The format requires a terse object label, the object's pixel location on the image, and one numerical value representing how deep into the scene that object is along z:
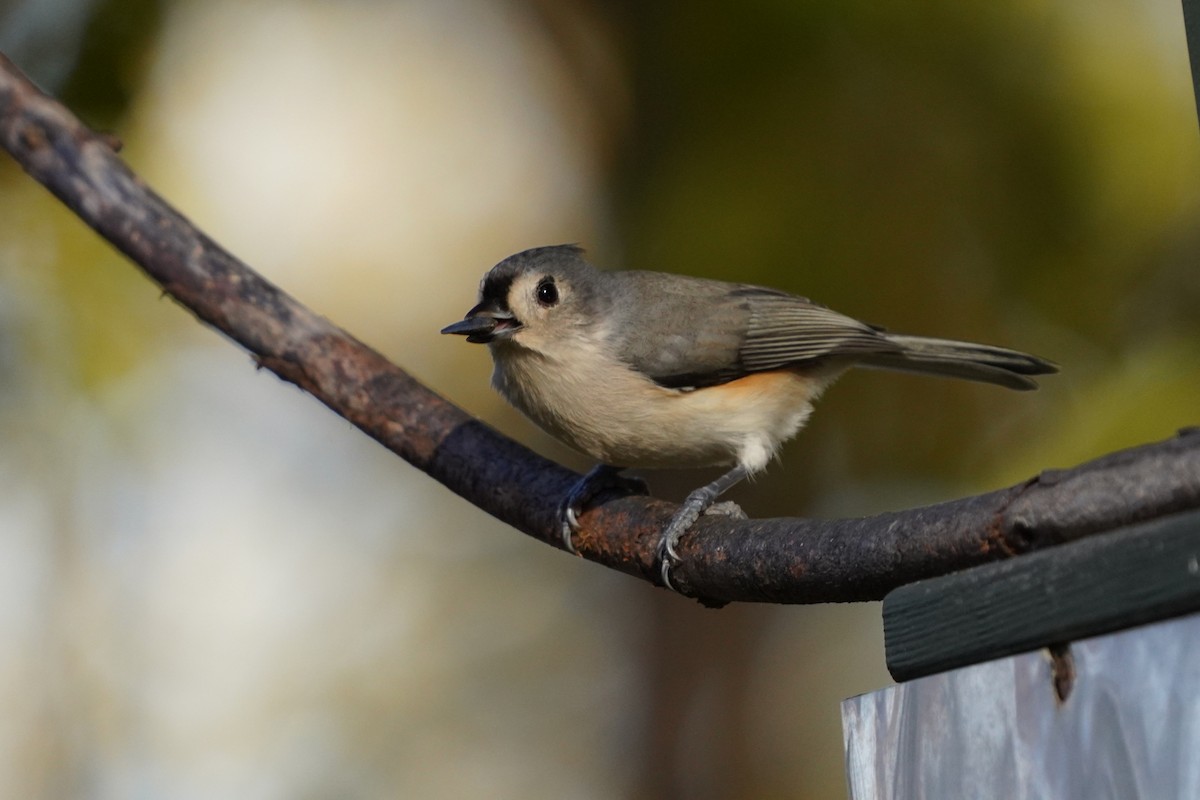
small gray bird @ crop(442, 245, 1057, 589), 7.03
